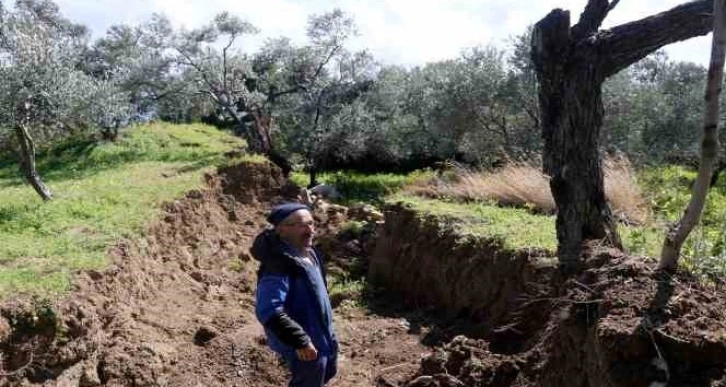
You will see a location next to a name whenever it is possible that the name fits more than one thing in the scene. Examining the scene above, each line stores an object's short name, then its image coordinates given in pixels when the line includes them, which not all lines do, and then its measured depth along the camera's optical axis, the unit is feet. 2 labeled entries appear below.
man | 13.85
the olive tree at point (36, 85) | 34.50
